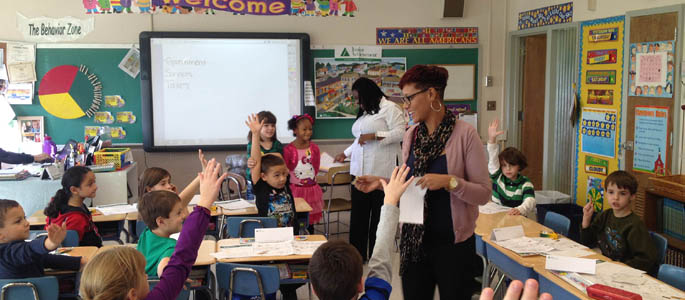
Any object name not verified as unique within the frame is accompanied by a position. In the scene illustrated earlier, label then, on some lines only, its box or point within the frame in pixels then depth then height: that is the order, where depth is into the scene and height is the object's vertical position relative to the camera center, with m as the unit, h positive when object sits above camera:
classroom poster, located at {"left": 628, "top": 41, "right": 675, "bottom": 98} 4.89 +0.32
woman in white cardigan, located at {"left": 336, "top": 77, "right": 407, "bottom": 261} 4.87 -0.28
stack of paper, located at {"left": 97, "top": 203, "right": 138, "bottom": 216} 4.47 -0.72
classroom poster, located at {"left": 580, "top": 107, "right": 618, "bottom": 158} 5.64 -0.21
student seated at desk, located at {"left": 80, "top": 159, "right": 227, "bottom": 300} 1.73 -0.46
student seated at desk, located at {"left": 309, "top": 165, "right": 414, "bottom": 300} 1.86 -0.47
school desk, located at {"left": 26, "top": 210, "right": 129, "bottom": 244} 4.40 -0.84
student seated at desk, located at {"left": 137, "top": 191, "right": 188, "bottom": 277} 2.81 -0.52
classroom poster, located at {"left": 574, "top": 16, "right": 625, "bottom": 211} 5.54 +0.03
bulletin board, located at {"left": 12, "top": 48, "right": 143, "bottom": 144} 6.48 +0.26
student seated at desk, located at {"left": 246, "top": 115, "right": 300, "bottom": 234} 4.01 -0.51
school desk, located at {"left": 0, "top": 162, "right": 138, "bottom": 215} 5.62 -0.74
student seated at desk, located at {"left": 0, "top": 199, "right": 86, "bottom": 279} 2.96 -0.65
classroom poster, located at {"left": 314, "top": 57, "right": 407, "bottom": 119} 7.07 +0.33
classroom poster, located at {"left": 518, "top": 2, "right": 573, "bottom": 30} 6.21 +0.97
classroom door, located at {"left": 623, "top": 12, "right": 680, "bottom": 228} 4.86 -0.05
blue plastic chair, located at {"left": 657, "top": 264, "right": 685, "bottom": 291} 2.72 -0.73
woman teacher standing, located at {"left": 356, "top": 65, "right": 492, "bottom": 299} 2.45 -0.35
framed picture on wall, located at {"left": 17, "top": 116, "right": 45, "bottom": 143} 6.48 -0.21
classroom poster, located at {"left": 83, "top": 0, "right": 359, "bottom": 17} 6.55 +1.09
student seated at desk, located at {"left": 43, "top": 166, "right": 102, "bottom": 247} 3.79 -0.60
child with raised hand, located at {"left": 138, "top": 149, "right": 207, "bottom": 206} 3.95 -0.45
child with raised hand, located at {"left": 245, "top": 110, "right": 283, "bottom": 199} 4.92 -0.24
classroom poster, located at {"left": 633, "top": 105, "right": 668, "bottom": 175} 4.98 -0.24
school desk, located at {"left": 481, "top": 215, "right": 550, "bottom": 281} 3.04 -0.75
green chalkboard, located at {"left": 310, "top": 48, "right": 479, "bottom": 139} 7.19 +0.58
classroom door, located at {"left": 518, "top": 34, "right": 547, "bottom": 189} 7.20 +0.06
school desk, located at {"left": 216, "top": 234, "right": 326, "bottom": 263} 3.20 -0.76
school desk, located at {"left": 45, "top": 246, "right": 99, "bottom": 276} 3.24 -0.79
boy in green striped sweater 4.27 -0.51
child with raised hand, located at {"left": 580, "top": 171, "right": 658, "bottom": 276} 3.37 -0.68
